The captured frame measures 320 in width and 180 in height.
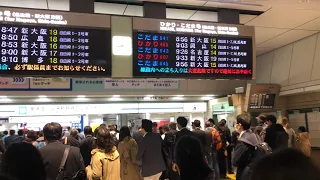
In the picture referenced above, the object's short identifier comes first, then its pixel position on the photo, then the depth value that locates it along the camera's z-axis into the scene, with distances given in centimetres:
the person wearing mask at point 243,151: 398
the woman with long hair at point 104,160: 399
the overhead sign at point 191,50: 475
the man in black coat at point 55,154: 305
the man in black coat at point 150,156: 575
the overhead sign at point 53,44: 423
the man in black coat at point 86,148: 583
